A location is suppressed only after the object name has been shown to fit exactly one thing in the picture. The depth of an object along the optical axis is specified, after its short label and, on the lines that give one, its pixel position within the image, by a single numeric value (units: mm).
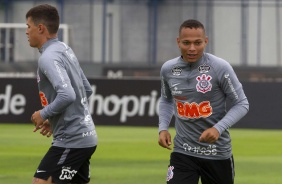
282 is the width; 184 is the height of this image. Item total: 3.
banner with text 49781
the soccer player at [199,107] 16000
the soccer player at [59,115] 16109
